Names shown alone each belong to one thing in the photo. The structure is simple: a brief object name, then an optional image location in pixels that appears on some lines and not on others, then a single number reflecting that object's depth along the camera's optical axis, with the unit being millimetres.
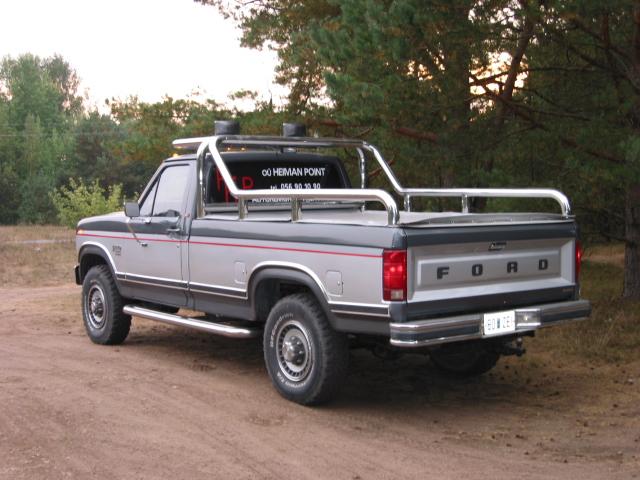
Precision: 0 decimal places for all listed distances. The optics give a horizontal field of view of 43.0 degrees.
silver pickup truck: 5555
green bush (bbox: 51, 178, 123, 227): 33375
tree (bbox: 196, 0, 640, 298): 8328
